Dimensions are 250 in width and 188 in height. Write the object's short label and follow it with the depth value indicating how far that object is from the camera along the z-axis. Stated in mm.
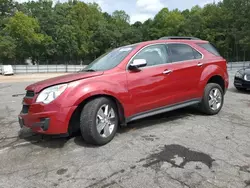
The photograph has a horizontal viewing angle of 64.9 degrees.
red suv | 2848
